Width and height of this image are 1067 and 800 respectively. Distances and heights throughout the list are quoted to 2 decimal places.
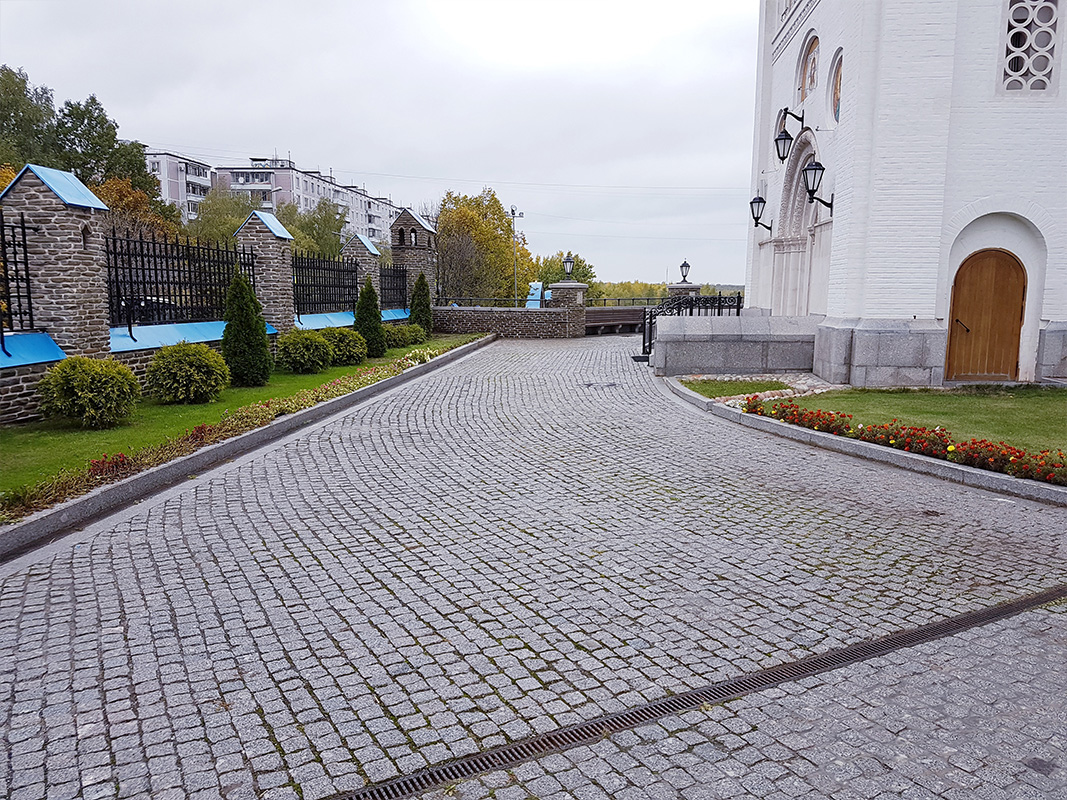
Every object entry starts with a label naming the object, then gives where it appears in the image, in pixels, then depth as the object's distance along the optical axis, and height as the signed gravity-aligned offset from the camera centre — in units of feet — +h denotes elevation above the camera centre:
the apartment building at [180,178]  271.49 +44.87
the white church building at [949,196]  44.86 +6.91
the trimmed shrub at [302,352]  54.60 -3.89
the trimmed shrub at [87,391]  31.60 -4.11
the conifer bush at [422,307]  89.81 -0.75
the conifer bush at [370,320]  67.26 -1.82
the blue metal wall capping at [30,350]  32.17 -2.45
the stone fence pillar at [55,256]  35.17 +1.88
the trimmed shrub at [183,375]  39.01 -4.10
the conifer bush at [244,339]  46.29 -2.57
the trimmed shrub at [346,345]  60.59 -3.78
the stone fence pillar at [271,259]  57.52 +3.09
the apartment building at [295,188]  289.33 +46.56
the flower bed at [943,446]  25.41 -5.28
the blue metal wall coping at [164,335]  41.14 -2.32
